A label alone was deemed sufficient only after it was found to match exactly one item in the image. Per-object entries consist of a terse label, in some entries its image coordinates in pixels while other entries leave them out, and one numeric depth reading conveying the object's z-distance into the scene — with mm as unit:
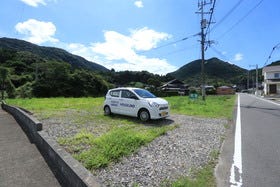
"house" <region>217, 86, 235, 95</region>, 39046
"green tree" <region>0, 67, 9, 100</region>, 17780
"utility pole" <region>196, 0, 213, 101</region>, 14907
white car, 5998
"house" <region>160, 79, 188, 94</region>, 43837
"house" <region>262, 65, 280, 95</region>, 31537
